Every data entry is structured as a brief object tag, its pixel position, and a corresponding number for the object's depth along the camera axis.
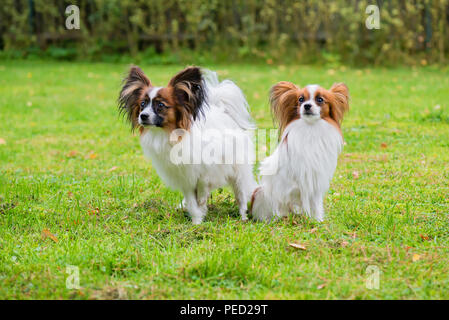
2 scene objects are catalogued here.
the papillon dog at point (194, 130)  4.04
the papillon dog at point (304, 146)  3.89
